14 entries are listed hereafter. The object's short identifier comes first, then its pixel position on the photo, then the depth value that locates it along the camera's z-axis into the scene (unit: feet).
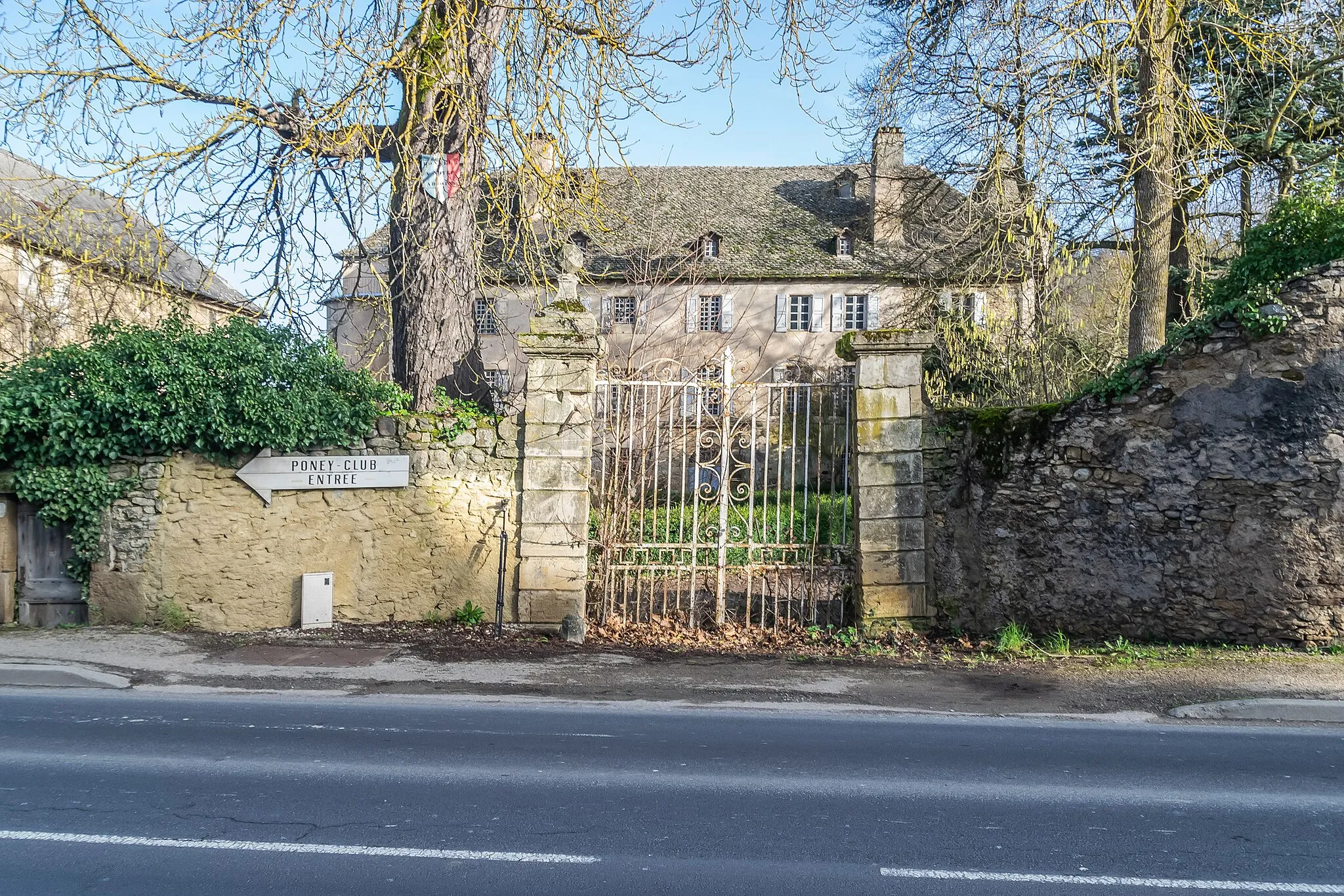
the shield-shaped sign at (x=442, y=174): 32.89
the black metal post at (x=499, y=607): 29.86
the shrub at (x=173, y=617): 31.32
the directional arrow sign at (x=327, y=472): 31.37
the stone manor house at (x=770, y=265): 62.90
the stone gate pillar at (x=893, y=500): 29.53
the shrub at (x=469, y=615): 31.19
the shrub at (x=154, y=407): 30.71
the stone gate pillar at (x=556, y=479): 30.35
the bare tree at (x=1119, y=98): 31.37
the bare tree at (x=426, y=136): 27.81
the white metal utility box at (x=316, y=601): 31.17
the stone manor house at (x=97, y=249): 29.14
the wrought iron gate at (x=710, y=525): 30.04
